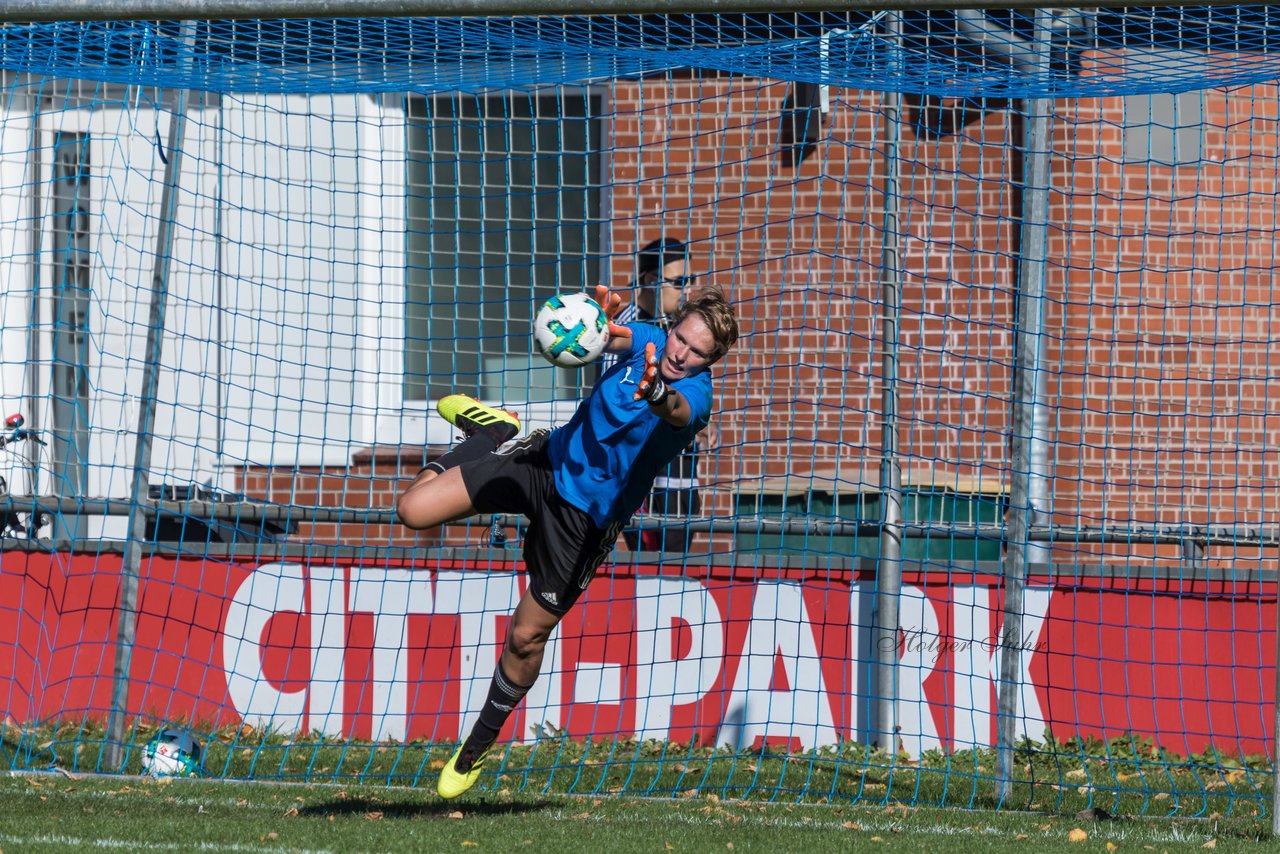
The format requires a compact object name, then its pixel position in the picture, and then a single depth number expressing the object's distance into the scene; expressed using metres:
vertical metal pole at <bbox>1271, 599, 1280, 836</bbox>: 11.37
